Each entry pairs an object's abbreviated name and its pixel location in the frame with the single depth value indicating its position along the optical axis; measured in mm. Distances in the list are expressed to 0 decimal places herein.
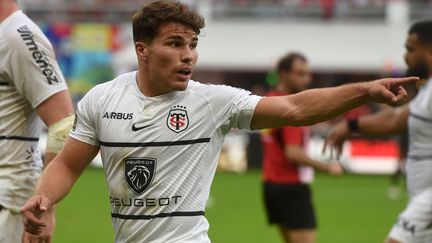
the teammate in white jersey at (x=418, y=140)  16469
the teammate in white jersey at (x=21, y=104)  13000
